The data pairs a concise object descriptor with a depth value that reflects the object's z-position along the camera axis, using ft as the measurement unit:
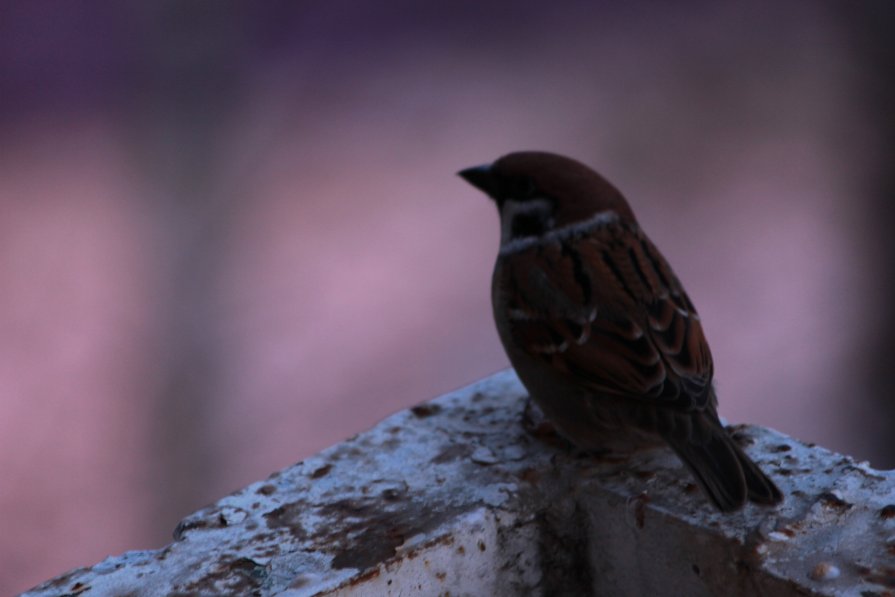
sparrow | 10.79
